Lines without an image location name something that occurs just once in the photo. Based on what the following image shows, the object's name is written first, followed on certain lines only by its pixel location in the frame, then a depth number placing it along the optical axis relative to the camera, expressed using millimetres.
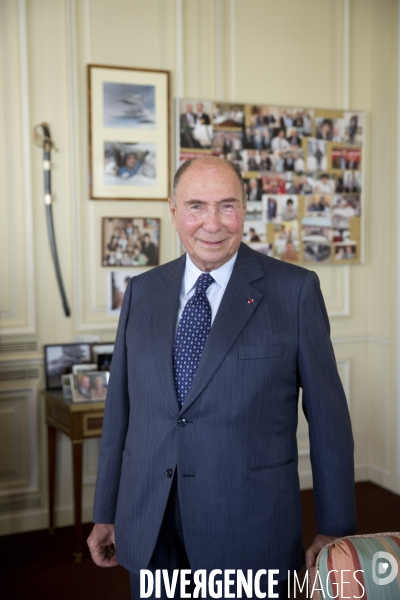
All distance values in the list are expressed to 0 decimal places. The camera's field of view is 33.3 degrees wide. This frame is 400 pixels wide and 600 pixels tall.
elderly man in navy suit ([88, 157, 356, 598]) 1640
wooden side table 3461
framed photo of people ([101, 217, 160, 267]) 4004
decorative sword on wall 3805
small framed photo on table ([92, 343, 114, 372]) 3881
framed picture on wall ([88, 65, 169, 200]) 3930
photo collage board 4215
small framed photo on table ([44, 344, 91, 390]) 3840
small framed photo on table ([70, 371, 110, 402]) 3561
